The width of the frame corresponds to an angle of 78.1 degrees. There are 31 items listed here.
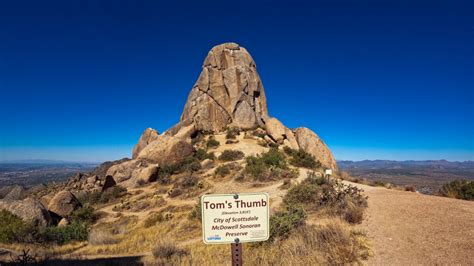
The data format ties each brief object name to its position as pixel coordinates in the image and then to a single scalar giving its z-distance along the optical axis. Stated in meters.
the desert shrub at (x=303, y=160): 25.95
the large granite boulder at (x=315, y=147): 29.65
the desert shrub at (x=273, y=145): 31.34
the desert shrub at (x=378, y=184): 20.17
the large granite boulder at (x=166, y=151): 28.19
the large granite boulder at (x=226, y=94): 39.28
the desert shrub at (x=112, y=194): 22.33
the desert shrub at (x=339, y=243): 5.84
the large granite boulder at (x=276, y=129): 33.22
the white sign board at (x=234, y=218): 4.20
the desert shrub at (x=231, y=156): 28.61
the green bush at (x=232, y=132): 34.66
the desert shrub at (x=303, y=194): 12.16
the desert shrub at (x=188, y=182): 21.84
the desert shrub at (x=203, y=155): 28.91
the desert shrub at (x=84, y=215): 17.06
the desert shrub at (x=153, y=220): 14.41
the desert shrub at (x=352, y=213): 9.02
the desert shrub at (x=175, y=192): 20.64
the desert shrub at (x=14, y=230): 11.45
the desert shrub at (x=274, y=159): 22.71
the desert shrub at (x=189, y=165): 26.14
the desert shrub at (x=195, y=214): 13.25
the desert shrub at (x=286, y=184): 16.95
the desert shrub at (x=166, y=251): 7.35
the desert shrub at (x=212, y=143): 32.61
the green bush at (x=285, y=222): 7.81
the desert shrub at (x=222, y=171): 23.22
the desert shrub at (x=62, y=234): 12.03
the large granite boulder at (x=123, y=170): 26.80
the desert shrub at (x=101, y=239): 11.19
